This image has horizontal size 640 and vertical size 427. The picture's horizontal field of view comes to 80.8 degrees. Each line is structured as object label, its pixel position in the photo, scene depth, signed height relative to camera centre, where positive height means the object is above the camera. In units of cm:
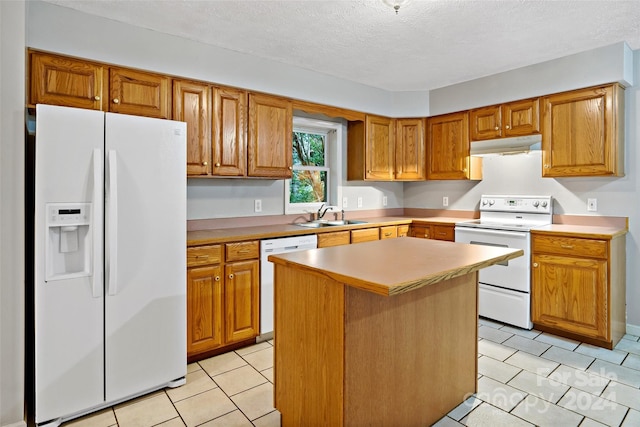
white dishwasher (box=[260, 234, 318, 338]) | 302 -51
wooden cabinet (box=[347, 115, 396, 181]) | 426 +74
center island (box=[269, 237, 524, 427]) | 158 -57
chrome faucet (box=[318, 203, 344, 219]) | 414 +5
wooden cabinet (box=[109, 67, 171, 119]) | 260 +86
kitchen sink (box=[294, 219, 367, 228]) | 373 -10
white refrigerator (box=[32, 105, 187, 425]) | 195 -26
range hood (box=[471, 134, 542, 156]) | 359 +69
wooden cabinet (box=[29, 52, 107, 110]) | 232 +84
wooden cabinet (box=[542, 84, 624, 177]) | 310 +70
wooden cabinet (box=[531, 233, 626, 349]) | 290 -60
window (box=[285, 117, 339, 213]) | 404 +53
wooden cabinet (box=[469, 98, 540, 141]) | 357 +94
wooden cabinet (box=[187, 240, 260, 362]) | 266 -62
